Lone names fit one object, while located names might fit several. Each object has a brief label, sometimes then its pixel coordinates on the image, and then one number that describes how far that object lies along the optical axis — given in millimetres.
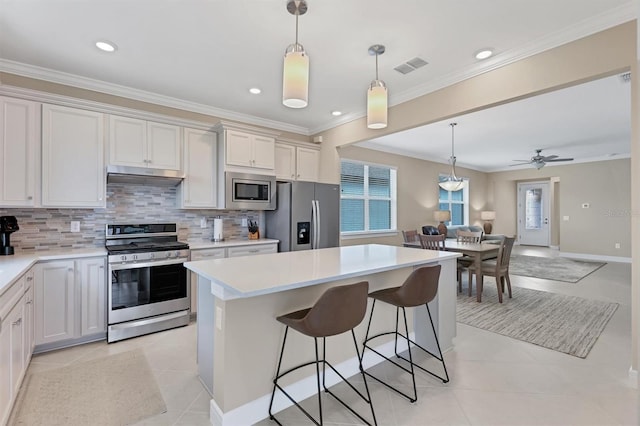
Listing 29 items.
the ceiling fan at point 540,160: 6352
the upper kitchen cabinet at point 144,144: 3199
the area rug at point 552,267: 5875
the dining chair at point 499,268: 4225
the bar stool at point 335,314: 1621
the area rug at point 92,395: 1872
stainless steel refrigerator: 4133
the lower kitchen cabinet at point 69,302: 2637
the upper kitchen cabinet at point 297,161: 4504
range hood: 3137
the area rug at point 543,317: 3018
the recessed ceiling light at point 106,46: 2561
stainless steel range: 2945
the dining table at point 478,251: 4289
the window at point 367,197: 5957
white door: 9922
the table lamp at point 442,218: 7066
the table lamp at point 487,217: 9300
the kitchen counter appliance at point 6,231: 2691
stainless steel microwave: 3849
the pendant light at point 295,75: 1866
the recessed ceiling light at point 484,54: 2664
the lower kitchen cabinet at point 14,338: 1668
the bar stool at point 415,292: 2084
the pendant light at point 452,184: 6879
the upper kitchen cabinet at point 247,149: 3818
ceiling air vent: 2843
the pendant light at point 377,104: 2385
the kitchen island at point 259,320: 1751
